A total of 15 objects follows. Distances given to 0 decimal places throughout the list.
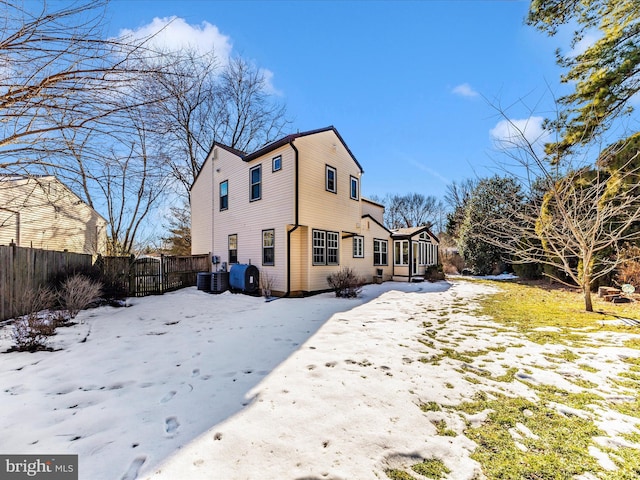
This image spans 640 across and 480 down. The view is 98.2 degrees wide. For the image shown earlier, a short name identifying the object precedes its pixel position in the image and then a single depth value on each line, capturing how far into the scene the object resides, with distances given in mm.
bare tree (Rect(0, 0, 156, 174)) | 2371
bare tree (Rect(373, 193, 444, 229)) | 41594
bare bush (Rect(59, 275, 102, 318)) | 6316
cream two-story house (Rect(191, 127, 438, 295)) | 10711
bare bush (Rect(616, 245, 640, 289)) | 9031
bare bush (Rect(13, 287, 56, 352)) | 4453
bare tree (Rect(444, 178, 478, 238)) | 27406
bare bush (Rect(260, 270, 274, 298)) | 10914
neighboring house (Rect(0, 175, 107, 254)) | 14984
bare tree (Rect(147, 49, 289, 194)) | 19062
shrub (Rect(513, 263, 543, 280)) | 16642
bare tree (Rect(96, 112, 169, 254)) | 3152
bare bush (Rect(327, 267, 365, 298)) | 10430
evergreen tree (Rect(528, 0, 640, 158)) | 7730
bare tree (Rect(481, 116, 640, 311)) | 6965
